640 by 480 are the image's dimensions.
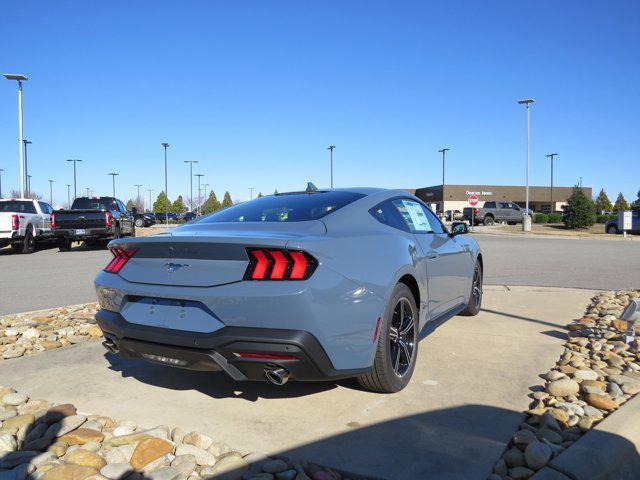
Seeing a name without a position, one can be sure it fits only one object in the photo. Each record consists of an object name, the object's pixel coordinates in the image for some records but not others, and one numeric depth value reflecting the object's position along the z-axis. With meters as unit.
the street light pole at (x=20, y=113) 27.42
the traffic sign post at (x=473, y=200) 35.41
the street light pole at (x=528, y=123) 36.06
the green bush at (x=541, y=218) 46.72
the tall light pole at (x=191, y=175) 76.53
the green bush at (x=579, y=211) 38.56
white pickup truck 15.05
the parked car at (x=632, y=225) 29.95
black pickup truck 16.56
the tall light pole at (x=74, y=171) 70.50
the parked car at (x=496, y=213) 42.81
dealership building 73.69
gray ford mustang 2.86
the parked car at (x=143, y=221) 47.89
